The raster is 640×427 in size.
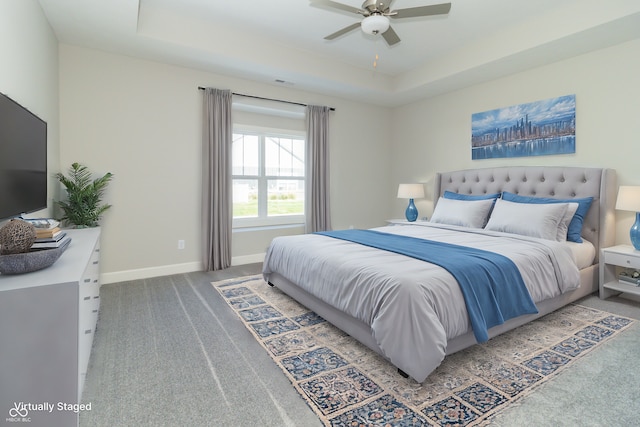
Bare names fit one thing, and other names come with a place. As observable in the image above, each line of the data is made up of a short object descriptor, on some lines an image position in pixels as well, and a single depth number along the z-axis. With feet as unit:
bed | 6.06
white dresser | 4.17
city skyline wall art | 11.90
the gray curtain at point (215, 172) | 13.51
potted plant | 10.37
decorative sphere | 4.73
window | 15.66
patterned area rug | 5.29
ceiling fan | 7.85
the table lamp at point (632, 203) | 9.59
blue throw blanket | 6.57
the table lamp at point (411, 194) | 16.51
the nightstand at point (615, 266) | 9.57
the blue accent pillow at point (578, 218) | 10.68
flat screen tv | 5.43
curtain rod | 14.15
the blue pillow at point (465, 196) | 13.29
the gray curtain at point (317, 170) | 16.21
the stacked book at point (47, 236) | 5.23
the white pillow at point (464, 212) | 12.44
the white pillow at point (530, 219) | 10.23
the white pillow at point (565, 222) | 10.34
